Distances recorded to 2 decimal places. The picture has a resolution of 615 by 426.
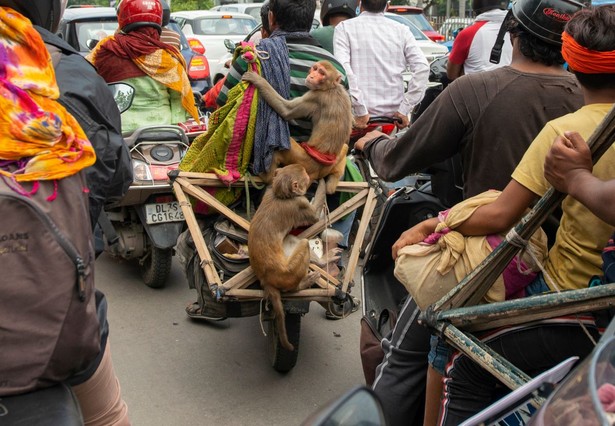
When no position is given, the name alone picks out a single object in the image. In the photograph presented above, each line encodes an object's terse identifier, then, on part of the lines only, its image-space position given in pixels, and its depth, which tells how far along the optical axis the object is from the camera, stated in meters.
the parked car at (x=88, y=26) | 10.16
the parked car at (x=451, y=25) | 23.93
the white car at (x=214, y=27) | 16.52
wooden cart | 4.09
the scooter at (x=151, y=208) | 5.34
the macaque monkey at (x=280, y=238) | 3.98
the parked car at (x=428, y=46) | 16.02
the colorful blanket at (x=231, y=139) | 4.18
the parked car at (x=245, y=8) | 20.59
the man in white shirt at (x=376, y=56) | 6.17
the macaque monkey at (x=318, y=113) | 4.18
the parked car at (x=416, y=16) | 20.27
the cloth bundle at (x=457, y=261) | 2.44
